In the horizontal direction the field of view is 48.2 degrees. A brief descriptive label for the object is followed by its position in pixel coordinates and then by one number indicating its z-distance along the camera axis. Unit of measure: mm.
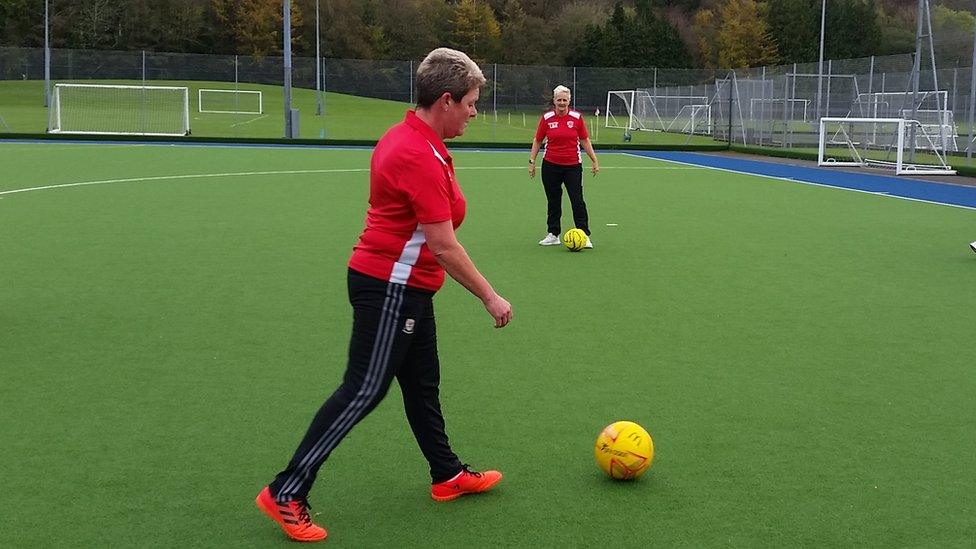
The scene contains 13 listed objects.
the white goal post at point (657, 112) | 45734
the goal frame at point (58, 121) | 37812
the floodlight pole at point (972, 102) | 23936
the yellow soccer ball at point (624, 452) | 4859
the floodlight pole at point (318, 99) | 50300
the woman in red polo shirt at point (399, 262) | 3979
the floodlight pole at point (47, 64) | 47188
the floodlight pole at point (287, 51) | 35031
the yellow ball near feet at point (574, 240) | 12127
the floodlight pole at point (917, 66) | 25375
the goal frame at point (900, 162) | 24344
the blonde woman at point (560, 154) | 12750
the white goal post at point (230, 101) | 53728
